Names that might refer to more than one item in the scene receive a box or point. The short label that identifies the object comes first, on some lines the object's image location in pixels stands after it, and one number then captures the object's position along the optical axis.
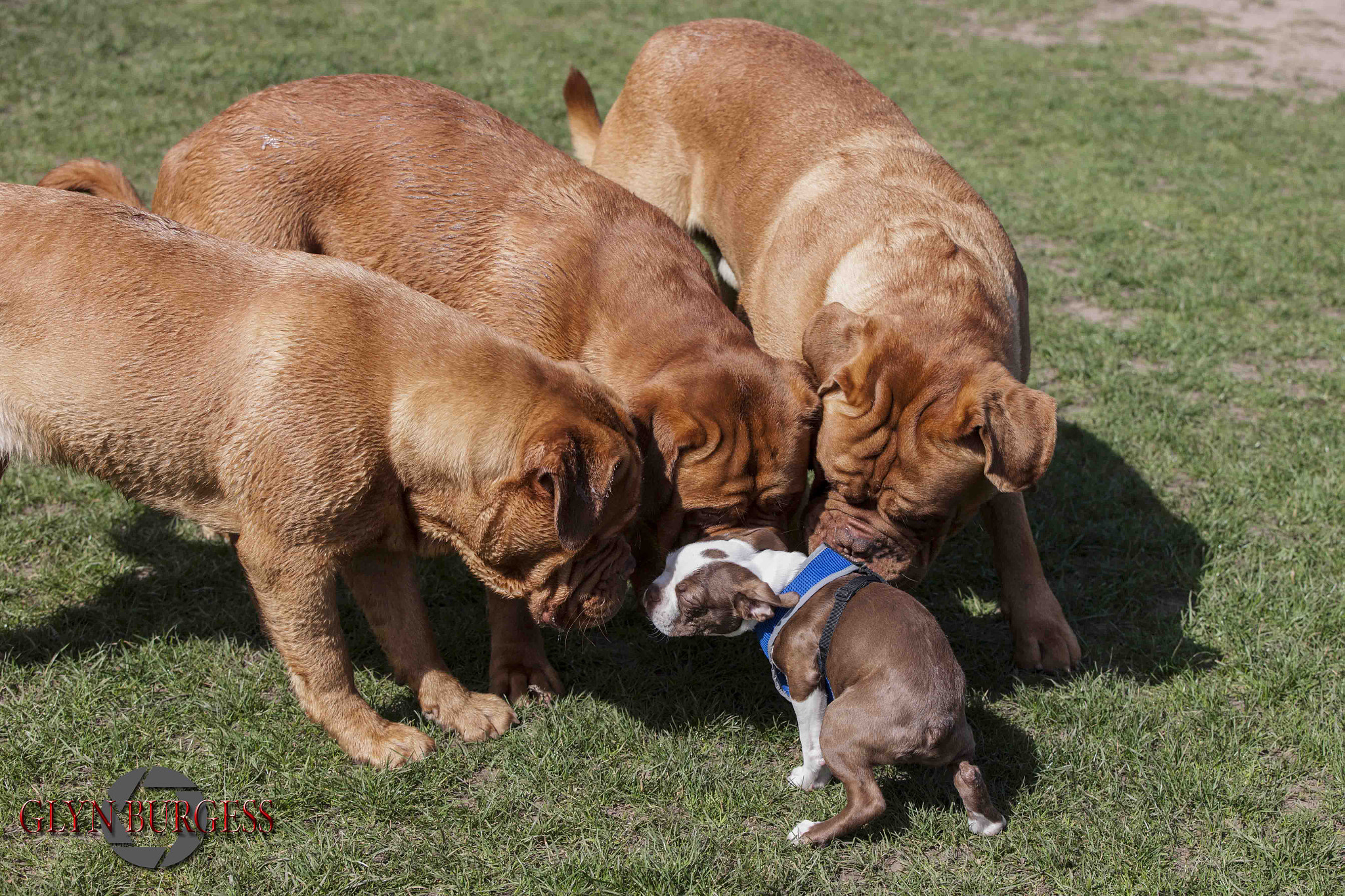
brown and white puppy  3.64
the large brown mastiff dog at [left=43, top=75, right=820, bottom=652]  4.08
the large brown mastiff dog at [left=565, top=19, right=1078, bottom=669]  4.09
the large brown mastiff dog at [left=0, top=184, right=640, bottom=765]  3.79
